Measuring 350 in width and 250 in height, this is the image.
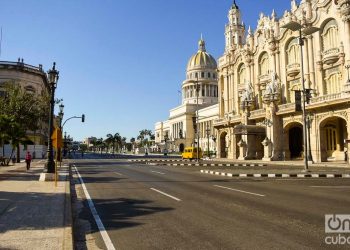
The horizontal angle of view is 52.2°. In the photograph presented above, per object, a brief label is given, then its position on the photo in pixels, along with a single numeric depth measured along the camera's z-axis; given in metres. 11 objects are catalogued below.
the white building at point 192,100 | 129.62
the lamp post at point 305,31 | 24.45
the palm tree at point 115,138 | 169.88
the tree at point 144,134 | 193.62
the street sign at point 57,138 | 16.44
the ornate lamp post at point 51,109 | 19.48
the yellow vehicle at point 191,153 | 58.56
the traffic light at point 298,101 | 36.04
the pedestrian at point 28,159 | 29.06
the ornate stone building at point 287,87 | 40.19
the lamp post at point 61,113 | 36.47
